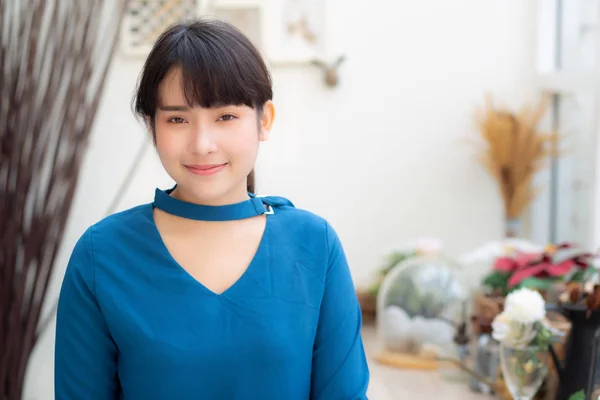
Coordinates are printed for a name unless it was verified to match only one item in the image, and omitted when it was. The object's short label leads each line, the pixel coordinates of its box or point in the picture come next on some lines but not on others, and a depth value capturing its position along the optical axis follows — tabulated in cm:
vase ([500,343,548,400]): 178
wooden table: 215
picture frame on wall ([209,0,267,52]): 300
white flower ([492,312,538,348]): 178
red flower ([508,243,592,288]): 195
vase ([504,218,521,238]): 292
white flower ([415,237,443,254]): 265
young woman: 100
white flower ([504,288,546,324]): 174
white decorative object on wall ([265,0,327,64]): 299
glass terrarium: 247
